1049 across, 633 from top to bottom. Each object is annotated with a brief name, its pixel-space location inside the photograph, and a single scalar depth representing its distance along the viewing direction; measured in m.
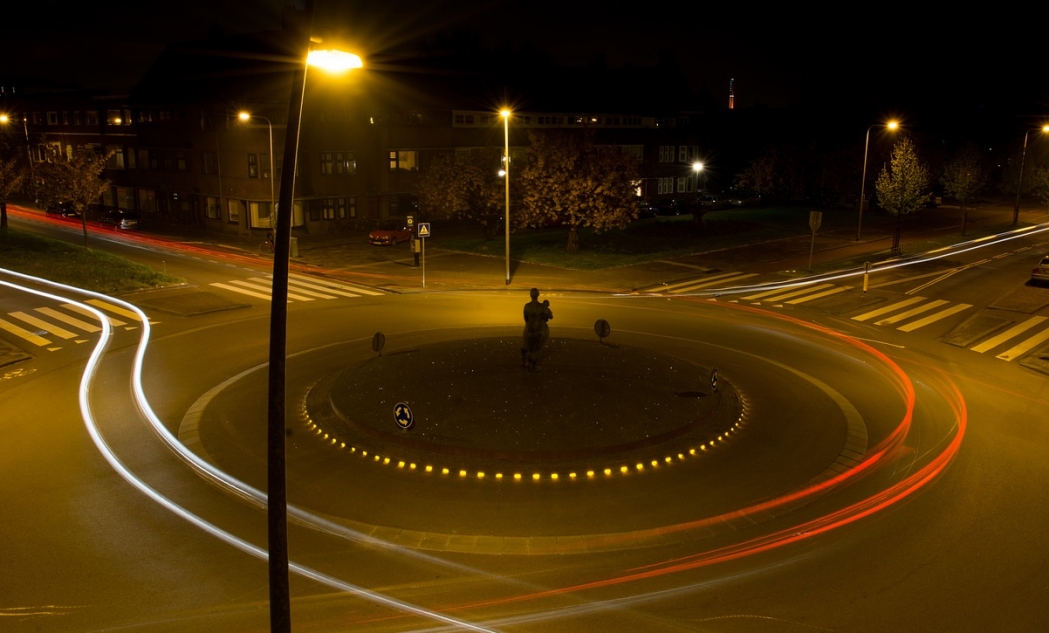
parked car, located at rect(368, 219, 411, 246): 42.88
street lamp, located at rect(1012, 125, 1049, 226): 50.80
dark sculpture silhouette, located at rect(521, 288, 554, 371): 17.62
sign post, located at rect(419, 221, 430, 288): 32.53
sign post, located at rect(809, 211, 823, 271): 32.31
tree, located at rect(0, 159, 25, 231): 39.06
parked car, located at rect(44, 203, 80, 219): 55.51
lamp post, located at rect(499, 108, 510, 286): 31.52
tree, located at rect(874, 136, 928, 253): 42.25
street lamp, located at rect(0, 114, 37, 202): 57.57
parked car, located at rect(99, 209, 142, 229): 50.47
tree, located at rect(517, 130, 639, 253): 38.09
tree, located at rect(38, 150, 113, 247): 38.41
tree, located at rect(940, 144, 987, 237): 49.94
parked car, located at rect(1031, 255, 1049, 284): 31.67
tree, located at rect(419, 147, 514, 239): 43.22
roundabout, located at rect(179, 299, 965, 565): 11.77
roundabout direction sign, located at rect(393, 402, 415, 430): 14.27
